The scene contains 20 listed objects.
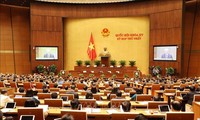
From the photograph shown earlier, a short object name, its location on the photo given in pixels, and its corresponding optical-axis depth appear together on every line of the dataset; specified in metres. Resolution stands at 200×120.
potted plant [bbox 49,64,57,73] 24.22
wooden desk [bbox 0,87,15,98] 11.53
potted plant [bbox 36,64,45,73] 23.77
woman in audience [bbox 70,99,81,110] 6.22
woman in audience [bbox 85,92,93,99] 8.47
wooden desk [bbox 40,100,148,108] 7.72
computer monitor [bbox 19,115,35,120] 5.52
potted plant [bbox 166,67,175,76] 20.73
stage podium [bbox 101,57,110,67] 24.36
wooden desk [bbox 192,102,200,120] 7.08
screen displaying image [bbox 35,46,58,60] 24.70
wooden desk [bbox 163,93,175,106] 10.56
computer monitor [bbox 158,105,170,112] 6.79
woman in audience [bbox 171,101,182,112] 6.02
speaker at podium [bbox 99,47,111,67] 24.36
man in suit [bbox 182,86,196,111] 8.49
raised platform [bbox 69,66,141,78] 22.58
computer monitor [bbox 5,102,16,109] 7.07
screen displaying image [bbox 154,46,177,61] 21.52
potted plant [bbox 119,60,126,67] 23.71
